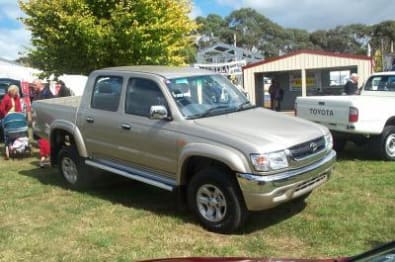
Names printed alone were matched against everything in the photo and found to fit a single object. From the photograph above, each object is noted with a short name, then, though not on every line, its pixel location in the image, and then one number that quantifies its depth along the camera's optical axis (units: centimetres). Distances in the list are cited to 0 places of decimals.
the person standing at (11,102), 1141
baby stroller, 1124
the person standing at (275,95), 2791
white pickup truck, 956
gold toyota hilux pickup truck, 568
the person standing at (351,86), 1630
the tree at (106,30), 1312
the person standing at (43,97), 1018
